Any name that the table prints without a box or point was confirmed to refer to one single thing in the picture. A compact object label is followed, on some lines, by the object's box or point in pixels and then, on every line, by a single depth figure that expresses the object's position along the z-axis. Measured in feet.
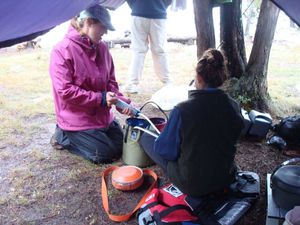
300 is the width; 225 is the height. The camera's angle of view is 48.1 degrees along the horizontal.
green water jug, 7.82
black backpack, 9.04
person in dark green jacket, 5.56
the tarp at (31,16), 4.94
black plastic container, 5.13
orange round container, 7.08
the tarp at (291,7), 5.48
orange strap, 6.21
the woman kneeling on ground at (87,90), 7.71
